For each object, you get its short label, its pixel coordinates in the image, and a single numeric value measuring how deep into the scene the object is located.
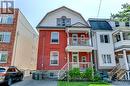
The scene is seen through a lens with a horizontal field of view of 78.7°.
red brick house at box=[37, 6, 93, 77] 11.72
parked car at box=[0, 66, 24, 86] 7.17
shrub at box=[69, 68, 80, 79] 9.89
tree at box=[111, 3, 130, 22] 8.07
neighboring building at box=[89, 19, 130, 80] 11.95
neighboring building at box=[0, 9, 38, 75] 11.68
